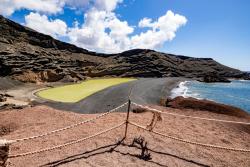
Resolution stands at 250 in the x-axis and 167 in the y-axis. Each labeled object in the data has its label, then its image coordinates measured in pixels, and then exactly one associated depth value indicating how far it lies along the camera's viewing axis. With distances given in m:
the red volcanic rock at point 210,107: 10.48
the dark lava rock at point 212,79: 42.11
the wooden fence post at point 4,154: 2.79
